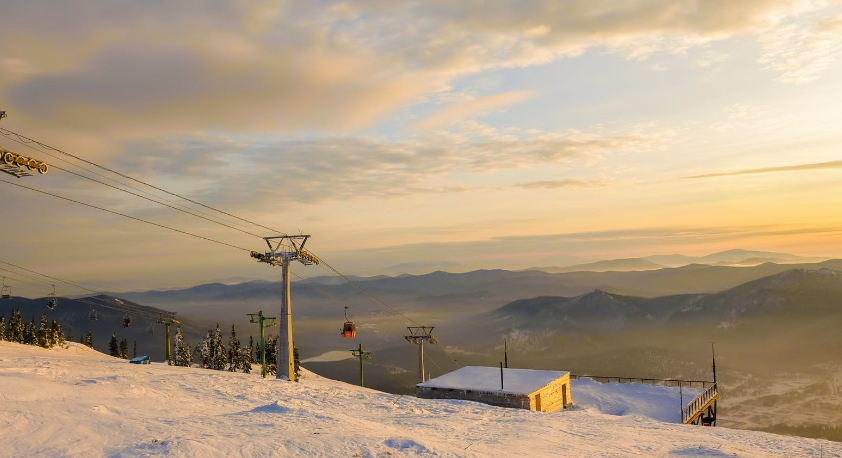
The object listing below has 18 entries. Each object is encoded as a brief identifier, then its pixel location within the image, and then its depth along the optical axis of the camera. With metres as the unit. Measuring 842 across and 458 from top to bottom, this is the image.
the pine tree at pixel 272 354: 103.79
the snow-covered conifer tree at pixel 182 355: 97.64
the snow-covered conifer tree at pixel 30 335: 103.84
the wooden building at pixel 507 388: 40.12
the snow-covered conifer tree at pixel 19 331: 103.49
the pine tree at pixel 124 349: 119.14
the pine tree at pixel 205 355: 101.06
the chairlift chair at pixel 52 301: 57.44
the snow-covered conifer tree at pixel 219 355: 99.38
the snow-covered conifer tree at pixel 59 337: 102.36
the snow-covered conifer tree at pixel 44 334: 96.03
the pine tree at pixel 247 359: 96.88
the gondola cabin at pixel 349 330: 48.38
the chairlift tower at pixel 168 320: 61.28
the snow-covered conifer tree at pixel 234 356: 99.19
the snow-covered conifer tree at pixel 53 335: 97.25
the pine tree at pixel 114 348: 119.25
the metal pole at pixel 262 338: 45.46
